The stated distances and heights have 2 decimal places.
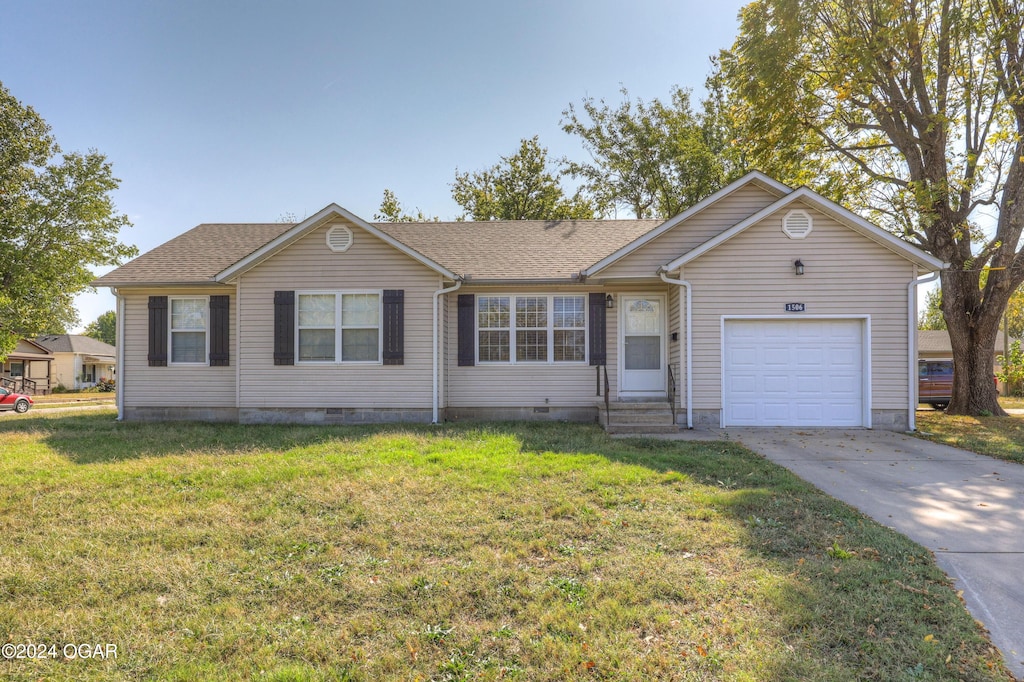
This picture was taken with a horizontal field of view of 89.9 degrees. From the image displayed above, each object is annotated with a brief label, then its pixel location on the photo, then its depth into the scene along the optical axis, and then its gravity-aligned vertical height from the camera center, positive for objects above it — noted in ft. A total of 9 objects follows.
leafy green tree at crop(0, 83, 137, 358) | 63.27 +17.40
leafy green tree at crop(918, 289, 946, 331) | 158.14 +12.09
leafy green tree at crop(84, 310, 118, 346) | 235.81 +12.88
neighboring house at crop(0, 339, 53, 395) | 92.76 -2.40
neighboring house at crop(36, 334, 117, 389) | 112.98 -1.01
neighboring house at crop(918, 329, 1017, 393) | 93.66 +0.83
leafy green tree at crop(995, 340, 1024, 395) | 56.80 -1.64
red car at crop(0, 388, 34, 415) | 55.47 -5.12
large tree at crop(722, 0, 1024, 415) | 38.52 +20.70
